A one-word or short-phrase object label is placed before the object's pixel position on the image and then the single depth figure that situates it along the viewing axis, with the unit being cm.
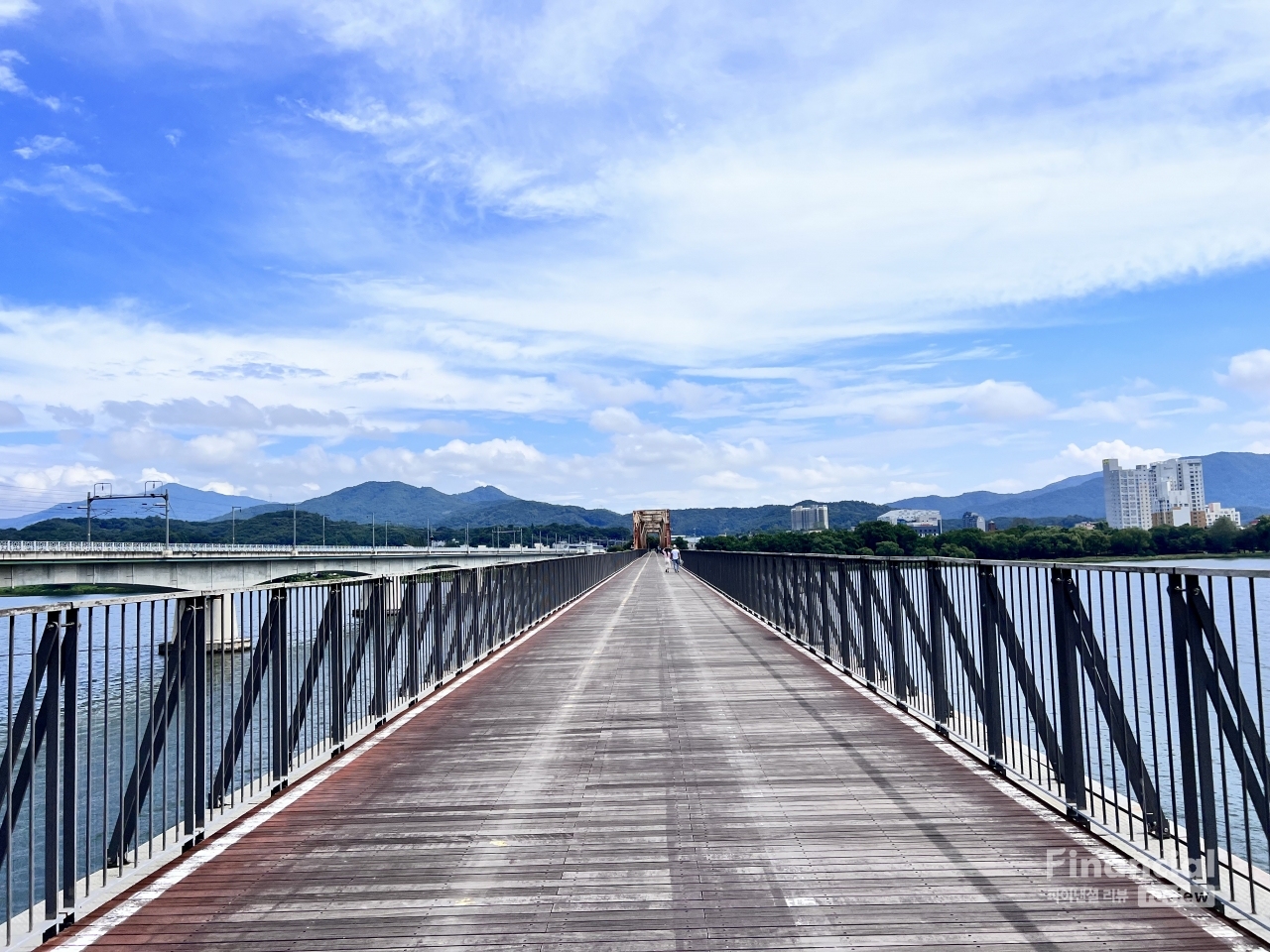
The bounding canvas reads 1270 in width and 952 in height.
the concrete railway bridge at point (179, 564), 3972
